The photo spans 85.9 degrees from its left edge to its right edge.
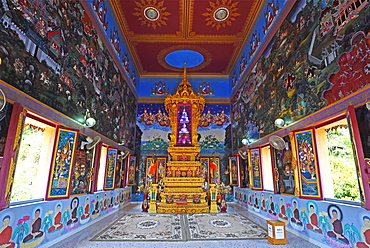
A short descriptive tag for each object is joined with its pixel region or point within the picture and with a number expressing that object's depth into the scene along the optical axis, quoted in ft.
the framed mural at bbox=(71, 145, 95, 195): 19.09
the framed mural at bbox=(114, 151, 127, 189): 31.17
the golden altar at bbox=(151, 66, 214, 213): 30.17
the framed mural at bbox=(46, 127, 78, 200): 16.25
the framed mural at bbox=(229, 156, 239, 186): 37.47
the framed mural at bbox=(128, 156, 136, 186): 37.36
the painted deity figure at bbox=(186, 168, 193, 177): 34.04
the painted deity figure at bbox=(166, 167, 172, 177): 34.34
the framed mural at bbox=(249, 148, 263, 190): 27.34
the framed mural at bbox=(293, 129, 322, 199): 16.48
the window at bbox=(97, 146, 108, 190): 26.84
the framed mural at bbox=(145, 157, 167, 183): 40.04
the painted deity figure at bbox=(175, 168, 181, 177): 34.32
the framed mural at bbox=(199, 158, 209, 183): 40.64
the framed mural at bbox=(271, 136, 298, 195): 19.15
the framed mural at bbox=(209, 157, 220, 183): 40.48
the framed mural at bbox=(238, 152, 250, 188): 32.12
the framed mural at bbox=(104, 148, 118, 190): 27.37
